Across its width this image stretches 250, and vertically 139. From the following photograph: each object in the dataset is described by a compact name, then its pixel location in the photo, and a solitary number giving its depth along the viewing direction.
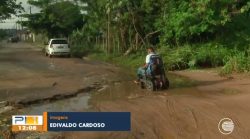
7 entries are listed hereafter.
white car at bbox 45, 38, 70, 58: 38.91
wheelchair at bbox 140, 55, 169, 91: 16.81
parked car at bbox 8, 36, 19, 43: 116.56
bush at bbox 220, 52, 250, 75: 20.70
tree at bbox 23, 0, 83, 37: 57.59
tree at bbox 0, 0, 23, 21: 44.84
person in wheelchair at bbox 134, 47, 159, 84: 16.91
